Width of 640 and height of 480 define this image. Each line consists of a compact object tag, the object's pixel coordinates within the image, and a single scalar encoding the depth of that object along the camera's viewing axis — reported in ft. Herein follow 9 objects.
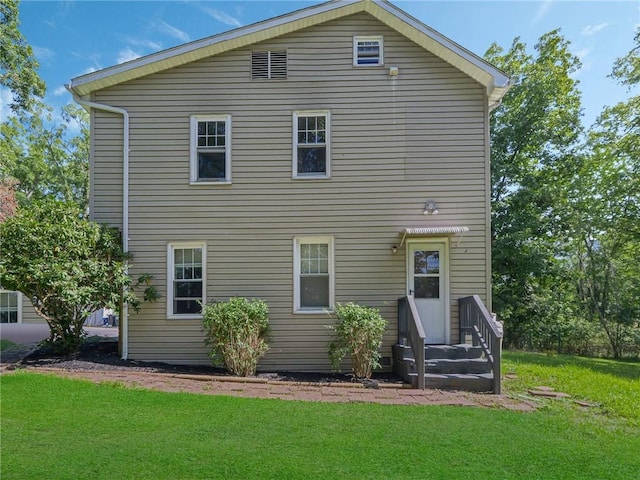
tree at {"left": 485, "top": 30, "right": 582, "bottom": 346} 50.65
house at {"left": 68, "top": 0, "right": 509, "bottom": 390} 25.85
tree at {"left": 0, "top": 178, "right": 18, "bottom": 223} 46.15
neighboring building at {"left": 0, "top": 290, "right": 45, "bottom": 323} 58.03
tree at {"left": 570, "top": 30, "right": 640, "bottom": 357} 41.29
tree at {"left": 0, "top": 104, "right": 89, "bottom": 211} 66.69
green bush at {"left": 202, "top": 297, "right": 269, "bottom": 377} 22.62
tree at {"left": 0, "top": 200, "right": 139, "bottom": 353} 22.34
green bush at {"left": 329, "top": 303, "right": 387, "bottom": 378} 22.39
